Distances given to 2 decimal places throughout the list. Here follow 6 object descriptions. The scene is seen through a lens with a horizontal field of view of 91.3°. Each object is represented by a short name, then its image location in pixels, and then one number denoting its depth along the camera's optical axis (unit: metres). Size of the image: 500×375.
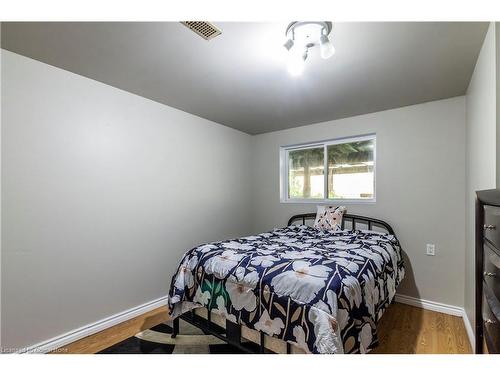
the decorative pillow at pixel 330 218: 2.93
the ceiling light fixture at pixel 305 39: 1.41
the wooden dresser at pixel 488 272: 0.79
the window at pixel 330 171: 3.16
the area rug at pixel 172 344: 1.84
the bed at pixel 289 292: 1.30
